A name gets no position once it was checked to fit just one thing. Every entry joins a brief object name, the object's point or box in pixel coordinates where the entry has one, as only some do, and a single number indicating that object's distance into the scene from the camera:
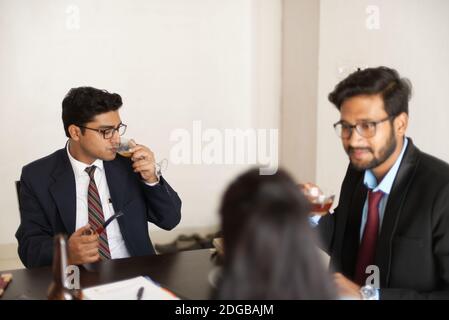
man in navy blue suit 2.22
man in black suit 1.61
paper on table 1.50
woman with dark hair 0.87
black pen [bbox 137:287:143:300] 1.49
